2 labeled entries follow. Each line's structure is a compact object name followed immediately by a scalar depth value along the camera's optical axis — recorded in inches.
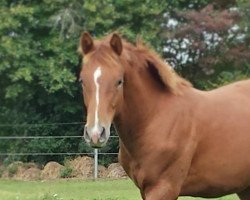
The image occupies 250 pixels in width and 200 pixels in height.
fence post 1158.0
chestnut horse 342.2
